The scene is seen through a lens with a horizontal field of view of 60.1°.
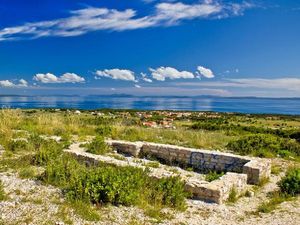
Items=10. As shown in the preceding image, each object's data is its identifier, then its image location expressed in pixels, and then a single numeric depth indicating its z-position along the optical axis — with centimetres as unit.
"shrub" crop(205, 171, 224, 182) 884
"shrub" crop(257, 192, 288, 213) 698
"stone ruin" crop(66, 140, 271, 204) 748
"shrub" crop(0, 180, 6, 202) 640
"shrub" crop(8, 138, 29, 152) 1080
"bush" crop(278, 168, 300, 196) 801
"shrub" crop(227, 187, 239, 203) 762
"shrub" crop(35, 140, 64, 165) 917
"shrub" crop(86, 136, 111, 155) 1133
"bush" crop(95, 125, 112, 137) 1535
